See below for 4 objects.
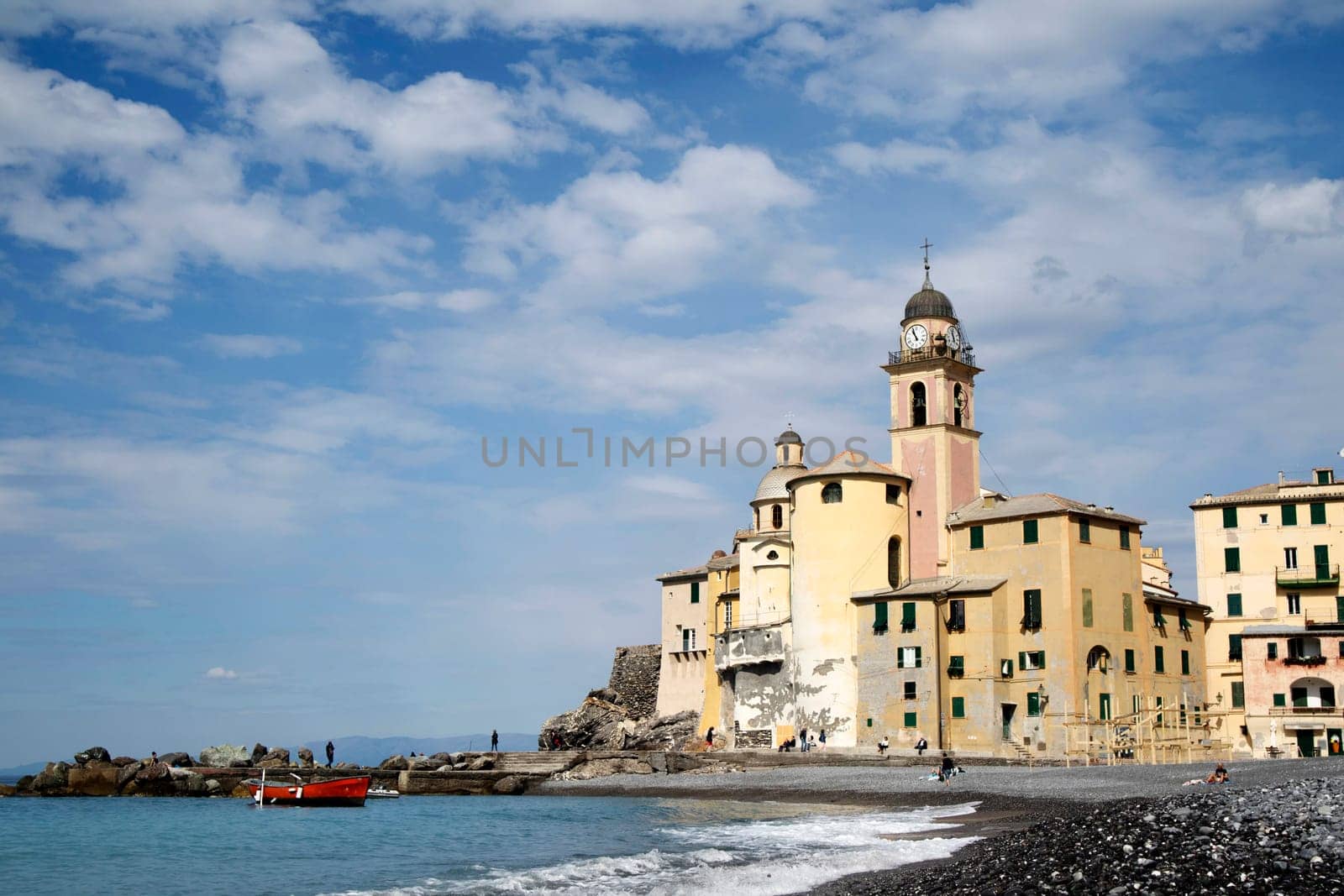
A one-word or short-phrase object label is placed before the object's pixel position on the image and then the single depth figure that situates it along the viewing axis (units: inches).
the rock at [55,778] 2795.3
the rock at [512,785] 2414.4
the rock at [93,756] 2787.9
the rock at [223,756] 2913.4
